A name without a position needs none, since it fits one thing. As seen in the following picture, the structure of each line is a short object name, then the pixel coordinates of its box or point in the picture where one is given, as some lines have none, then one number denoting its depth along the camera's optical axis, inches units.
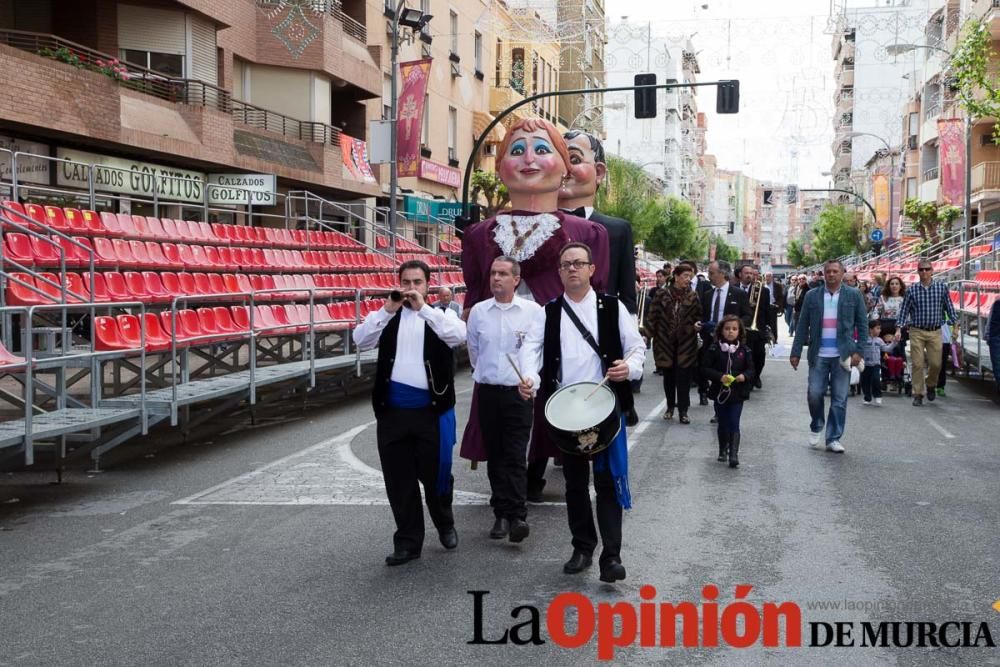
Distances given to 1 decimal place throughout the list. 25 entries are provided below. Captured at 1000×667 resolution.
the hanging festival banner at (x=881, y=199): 2536.2
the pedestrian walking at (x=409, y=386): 259.4
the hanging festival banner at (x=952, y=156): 1555.1
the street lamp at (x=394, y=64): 944.3
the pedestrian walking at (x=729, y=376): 397.1
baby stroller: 664.4
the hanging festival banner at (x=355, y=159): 1214.3
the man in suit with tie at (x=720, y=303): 557.3
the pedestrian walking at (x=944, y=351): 618.8
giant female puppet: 333.1
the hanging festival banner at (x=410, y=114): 1185.4
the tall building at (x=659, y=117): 3493.9
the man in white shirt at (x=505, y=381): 270.2
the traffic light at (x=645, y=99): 1023.0
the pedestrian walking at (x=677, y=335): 516.7
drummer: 239.3
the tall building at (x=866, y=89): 3026.6
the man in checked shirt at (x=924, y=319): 604.7
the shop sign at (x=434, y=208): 1384.1
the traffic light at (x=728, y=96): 1033.5
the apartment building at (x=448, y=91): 1403.8
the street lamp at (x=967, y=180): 1201.4
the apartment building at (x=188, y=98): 758.5
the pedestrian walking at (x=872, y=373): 613.0
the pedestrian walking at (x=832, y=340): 430.1
